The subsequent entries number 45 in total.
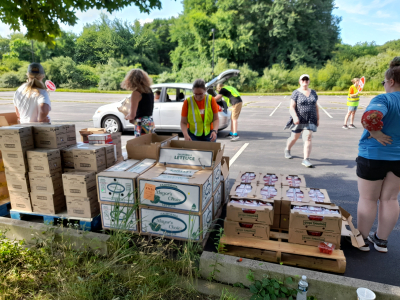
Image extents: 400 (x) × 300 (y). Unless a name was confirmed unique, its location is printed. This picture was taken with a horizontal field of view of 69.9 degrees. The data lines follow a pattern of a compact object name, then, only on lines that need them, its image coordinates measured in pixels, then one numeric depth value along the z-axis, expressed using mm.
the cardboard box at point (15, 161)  3538
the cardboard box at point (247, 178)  4164
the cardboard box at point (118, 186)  3139
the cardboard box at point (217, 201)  3572
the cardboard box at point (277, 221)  3422
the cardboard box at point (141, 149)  3782
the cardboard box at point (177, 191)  2943
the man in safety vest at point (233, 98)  9289
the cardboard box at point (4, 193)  4047
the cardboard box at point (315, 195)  3477
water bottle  2357
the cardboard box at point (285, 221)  3396
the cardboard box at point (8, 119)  4469
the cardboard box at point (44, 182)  3565
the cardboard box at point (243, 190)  3627
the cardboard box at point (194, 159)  3447
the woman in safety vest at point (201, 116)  4566
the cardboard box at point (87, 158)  3615
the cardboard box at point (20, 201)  3680
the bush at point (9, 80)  43219
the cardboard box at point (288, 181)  3998
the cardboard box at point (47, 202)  3611
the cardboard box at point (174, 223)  3010
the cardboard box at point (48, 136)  3653
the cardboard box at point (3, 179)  4023
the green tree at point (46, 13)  3893
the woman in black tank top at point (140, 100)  4418
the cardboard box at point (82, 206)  3480
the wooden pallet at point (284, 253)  2883
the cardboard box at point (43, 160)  3498
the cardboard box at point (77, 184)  3441
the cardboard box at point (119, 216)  3100
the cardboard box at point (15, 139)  3494
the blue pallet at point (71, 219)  3496
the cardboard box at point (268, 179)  4066
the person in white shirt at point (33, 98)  4277
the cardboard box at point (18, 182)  3617
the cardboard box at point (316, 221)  2953
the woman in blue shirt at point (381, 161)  2879
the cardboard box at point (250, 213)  3104
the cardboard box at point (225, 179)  4023
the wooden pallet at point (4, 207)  3923
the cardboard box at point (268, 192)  3568
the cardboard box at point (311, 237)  2977
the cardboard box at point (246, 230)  3133
